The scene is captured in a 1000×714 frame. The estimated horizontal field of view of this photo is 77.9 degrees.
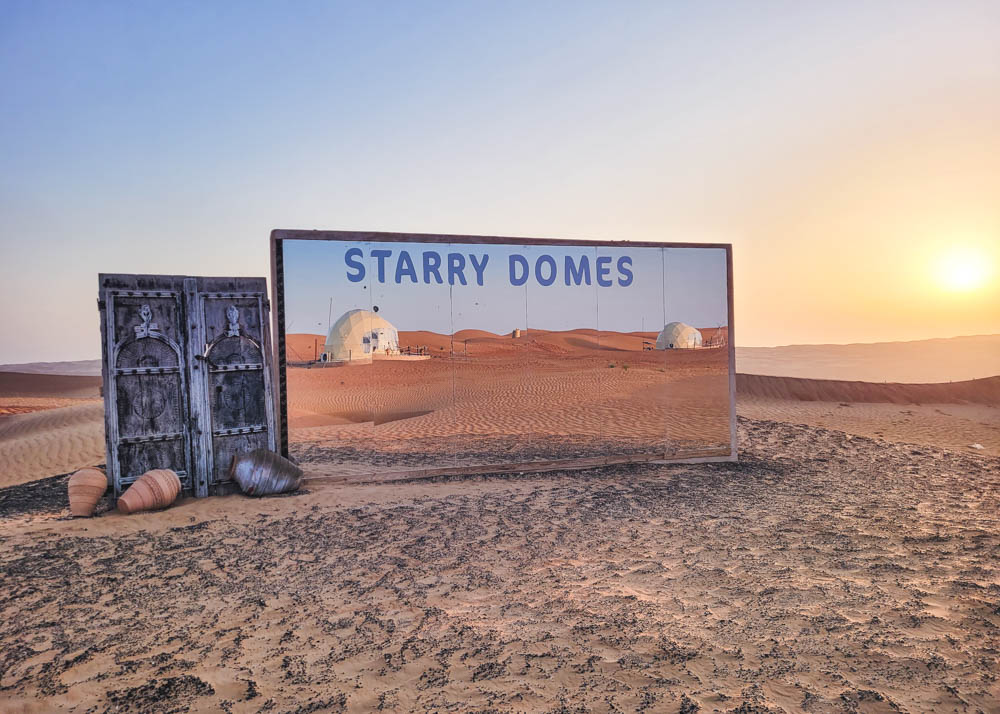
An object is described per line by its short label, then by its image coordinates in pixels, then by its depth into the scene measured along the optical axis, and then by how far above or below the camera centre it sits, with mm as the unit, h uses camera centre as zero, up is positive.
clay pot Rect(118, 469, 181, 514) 6566 -1479
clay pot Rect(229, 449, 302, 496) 7336 -1436
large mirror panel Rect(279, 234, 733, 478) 7945 -108
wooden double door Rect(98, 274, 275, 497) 7012 -245
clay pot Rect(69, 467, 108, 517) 6566 -1438
